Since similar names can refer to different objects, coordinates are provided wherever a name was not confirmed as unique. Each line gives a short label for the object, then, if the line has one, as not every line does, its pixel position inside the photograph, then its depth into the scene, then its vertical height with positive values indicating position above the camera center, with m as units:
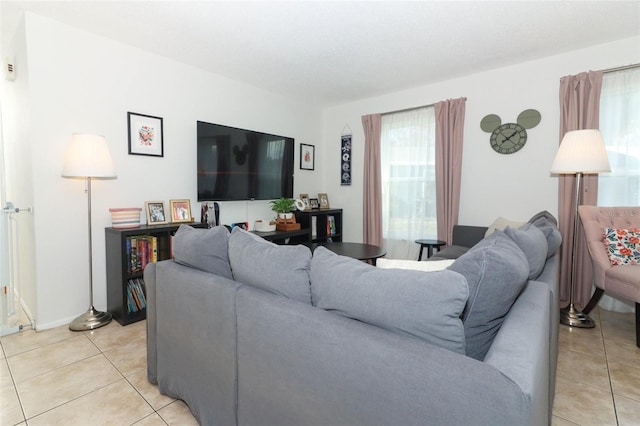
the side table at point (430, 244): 3.57 -0.48
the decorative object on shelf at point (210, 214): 3.38 -0.17
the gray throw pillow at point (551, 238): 1.90 -0.22
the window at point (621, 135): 2.86 +0.58
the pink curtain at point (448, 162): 3.74 +0.44
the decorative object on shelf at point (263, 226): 3.81 -0.33
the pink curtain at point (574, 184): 2.96 +0.16
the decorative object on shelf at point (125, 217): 2.75 -0.17
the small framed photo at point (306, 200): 4.54 -0.02
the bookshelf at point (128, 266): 2.63 -0.56
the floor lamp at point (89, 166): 2.41 +0.23
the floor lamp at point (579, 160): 2.57 +0.33
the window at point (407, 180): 4.03 +0.25
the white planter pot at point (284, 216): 3.97 -0.21
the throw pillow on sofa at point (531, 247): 1.39 -0.20
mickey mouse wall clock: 3.34 +0.74
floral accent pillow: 2.52 -0.34
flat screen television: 3.50 +0.40
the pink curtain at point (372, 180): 4.41 +0.26
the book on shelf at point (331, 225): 4.65 -0.37
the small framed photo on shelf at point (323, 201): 4.89 -0.03
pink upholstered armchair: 2.32 -0.40
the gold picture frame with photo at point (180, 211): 3.17 -0.13
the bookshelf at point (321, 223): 4.27 -0.33
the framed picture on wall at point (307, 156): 4.74 +0.62
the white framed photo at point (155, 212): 2.98 -0.14
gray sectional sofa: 0.76 -0.39
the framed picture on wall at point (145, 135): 2.97 +0.58
